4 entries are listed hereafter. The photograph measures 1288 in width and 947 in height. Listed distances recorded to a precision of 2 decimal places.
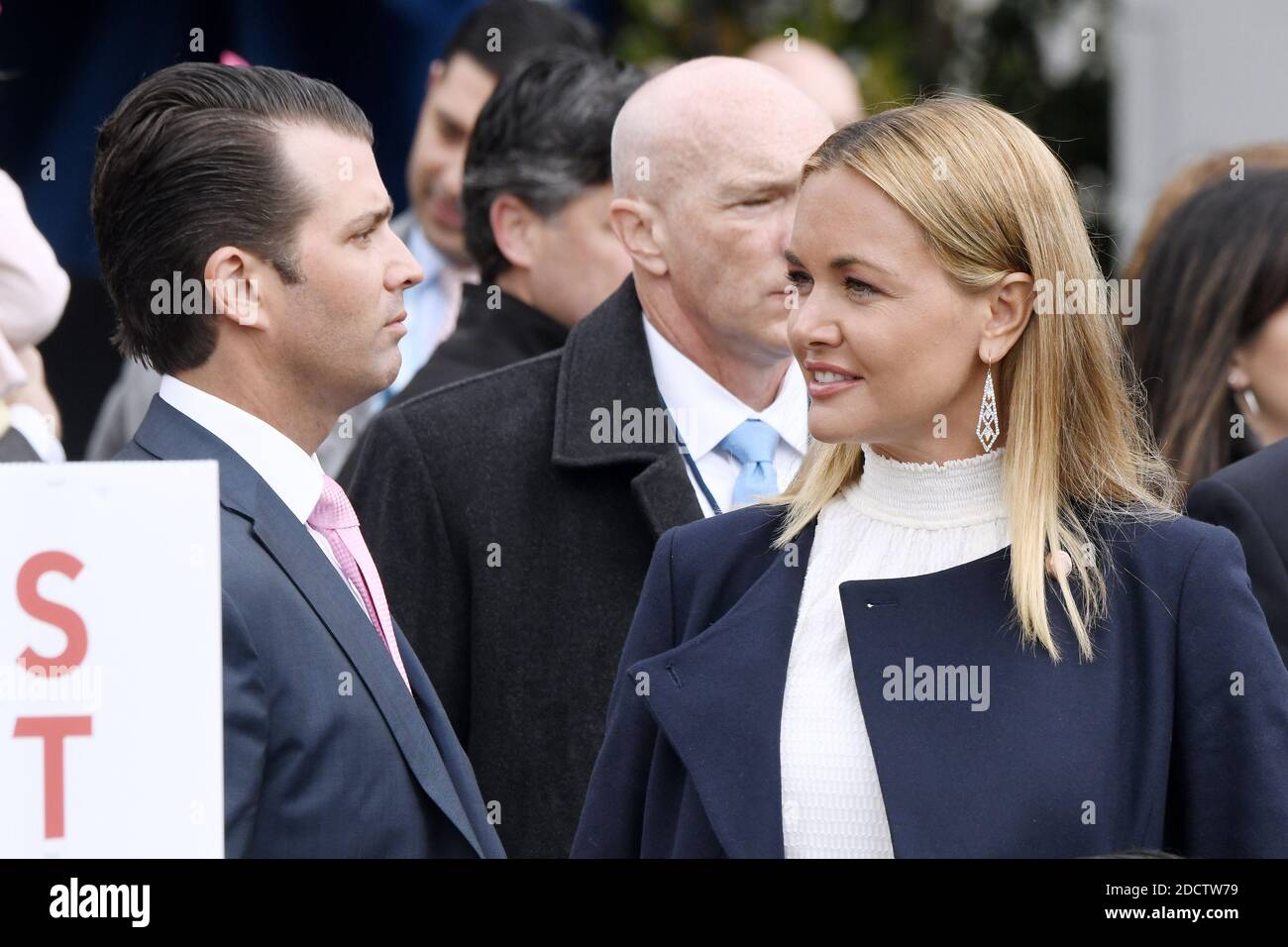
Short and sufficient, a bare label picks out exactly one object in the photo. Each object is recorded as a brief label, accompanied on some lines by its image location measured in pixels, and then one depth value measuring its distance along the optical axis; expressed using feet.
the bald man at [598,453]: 10.91
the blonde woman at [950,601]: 7.64
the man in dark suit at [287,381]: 7.74
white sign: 6.51
